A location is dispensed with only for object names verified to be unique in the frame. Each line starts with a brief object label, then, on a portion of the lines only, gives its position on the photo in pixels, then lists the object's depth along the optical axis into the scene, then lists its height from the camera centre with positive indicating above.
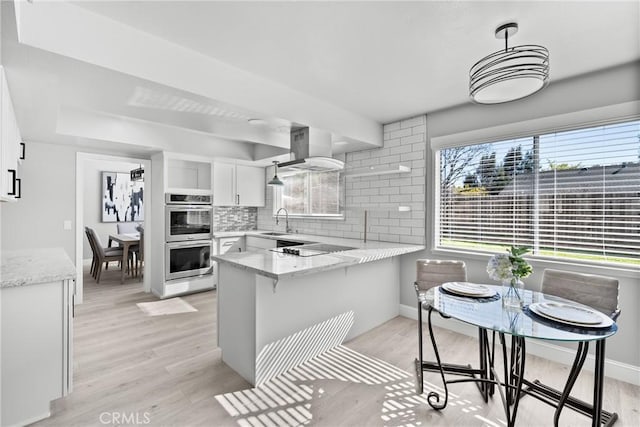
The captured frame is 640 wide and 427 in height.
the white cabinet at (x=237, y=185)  4.94 +0.45
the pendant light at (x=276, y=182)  4.31 +0.42
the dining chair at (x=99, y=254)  5.20 -0.77
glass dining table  1.47 -0.59
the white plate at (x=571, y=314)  1.51 -0.55
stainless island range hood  3.10 +0.64
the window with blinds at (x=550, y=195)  2.38 +0.16
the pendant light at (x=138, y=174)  5.41 +0.67
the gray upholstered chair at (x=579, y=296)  1.83 -0.59
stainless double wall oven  4.32 -0.37
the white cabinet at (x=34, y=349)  1.71 -0.83
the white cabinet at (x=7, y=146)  1.74 +0.42
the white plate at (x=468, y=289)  2.00 -0.54
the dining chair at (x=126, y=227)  7.36 -0.41
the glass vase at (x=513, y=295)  1.83 -0.54
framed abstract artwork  7.33 +0.32
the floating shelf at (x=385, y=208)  3.53 +0.04
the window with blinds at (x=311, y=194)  4.46 +0.27
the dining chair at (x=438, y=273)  2.61 -0.54
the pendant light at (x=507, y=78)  1.59 +0.73
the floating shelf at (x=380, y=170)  3.48 +0.49
